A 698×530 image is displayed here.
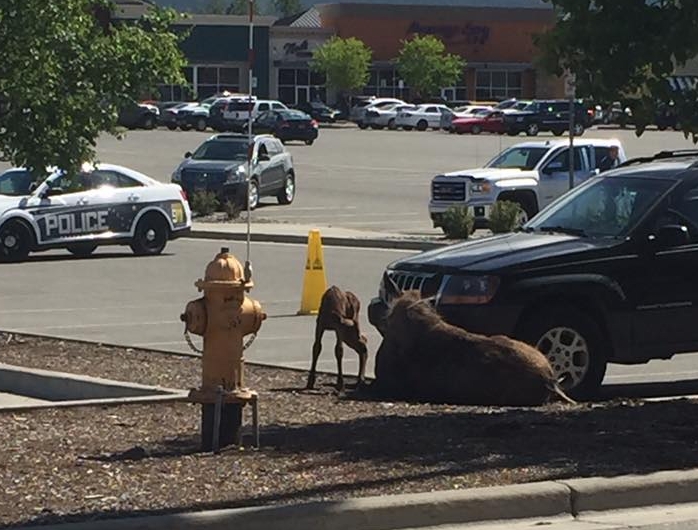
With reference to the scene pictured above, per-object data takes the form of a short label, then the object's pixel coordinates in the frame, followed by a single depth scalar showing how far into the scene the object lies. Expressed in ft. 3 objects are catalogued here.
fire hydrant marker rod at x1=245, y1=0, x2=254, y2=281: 51.51
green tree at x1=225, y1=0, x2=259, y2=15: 544.62
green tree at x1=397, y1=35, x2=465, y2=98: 322.14
